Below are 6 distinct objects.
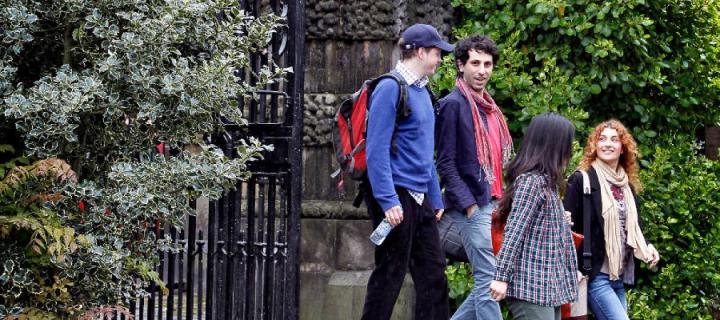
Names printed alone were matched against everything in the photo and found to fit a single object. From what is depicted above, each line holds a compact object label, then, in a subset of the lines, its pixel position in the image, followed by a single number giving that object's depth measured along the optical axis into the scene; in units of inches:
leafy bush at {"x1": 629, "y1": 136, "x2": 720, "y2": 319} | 787.4
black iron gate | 601.0
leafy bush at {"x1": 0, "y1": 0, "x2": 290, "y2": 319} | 450.3
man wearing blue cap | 579.2
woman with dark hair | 506.0
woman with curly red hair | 634.2
